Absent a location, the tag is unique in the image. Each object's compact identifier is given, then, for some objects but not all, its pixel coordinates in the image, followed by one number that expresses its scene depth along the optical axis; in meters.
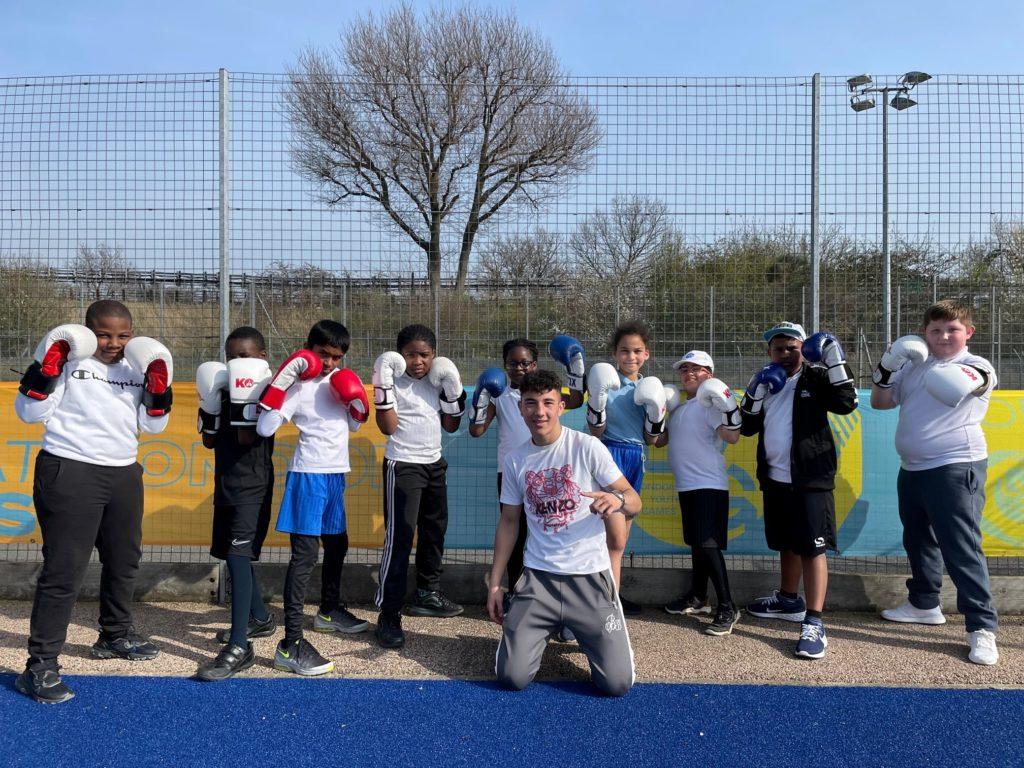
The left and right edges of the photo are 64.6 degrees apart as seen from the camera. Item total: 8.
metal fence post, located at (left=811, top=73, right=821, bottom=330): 5.15
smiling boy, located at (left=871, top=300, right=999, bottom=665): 4.23
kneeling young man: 3.85
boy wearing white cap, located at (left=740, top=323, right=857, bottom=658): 4.30
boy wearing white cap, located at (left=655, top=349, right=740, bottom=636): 4.60
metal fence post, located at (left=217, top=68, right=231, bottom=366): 5.13
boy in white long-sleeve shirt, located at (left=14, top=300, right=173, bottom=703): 3.74
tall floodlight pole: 5.12
